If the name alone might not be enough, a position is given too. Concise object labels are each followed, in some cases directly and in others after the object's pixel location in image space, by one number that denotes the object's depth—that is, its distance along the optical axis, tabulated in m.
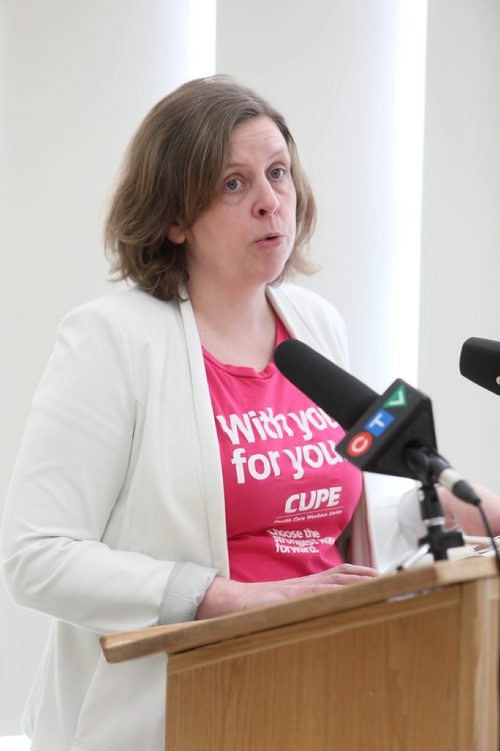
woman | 4.73
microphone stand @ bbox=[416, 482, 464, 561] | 4.40
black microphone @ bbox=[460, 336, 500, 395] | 4.66
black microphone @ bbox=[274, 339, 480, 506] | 4.39
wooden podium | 4.36
